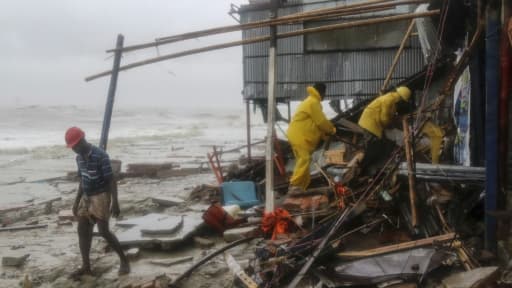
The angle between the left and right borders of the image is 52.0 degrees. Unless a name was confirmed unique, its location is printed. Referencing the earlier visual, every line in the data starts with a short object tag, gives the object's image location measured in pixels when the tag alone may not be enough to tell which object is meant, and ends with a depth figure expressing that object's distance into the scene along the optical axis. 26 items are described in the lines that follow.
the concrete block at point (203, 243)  7.80
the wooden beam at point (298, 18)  7.31
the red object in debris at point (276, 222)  7.32
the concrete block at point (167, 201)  11.54
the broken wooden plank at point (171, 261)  7.09
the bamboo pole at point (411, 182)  6.15
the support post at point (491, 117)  5.16
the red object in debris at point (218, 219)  8.39
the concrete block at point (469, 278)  4.44
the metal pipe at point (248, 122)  14.49
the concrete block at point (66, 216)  10.46
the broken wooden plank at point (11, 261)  7.45
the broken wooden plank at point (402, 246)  5.47
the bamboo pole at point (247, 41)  7.13
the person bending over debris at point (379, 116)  9.10
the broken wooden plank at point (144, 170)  17.42
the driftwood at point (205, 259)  6.20
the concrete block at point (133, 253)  7.32
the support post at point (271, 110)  8.29
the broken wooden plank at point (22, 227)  9.96
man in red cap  6.75
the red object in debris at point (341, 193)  7.33
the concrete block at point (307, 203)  7.86
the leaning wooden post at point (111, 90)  8.64
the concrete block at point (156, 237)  7.65
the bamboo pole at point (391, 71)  11.56
